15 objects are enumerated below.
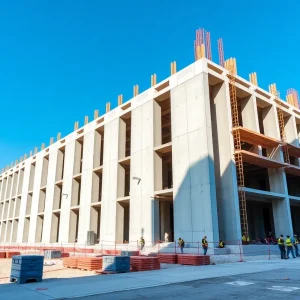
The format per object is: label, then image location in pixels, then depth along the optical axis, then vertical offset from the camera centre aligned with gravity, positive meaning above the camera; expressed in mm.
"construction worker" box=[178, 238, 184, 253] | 23891 -449
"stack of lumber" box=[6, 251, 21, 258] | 28667 -1314
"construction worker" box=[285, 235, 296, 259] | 21297 -439
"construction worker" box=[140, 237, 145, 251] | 27147 -408
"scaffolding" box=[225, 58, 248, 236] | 25555 +8568
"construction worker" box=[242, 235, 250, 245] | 24500 -176
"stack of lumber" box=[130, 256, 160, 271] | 15344 -1221
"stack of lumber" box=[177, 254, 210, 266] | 17875 -1233
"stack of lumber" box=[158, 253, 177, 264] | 19031 -1232
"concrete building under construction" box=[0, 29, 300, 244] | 25375 +7473
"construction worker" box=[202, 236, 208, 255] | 21344 -478
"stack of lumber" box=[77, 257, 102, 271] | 15438 -1226
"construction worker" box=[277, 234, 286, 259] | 21059 -570
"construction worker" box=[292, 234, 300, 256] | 22767 -372
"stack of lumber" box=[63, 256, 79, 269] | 16766 -1278
